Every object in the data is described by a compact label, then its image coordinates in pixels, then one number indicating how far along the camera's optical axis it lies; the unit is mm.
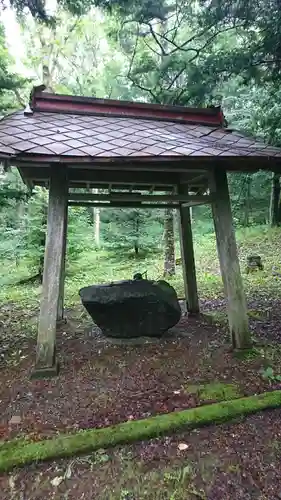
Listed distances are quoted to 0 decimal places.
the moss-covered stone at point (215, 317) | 5662
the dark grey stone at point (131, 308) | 4566
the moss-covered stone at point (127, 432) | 2572
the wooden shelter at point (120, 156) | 3490
